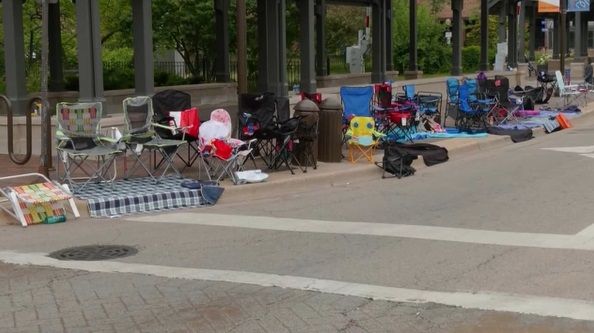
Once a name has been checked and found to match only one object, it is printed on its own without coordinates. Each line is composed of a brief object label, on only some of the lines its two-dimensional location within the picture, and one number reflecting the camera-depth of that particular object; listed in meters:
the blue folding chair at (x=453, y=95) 17.08
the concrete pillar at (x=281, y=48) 18.98
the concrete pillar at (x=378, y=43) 23.67
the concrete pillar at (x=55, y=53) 18.75
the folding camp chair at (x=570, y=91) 22.48
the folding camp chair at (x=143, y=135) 10.61
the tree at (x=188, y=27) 26.52
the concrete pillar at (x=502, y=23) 38.06
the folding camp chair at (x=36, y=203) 8.70
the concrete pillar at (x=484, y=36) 28.04
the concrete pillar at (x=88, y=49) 12.76
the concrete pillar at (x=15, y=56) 13.62
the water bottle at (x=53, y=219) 8.85
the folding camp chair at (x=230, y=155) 10.34
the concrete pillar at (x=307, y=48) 18.88
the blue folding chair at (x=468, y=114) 16.81
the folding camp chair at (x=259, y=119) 11.33
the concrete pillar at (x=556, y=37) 47.00
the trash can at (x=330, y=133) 12.16
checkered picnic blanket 9.24
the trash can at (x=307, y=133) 11.37
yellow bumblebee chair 12.48
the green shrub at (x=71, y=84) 20.77
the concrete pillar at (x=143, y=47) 13.95
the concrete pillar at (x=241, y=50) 12.02
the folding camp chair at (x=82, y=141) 9.94
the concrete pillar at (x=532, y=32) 44.55
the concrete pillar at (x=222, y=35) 21.97
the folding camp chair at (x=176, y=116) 11.23
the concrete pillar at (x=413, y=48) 29.72
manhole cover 7.16
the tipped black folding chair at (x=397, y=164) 11.85
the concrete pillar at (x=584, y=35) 48.55
